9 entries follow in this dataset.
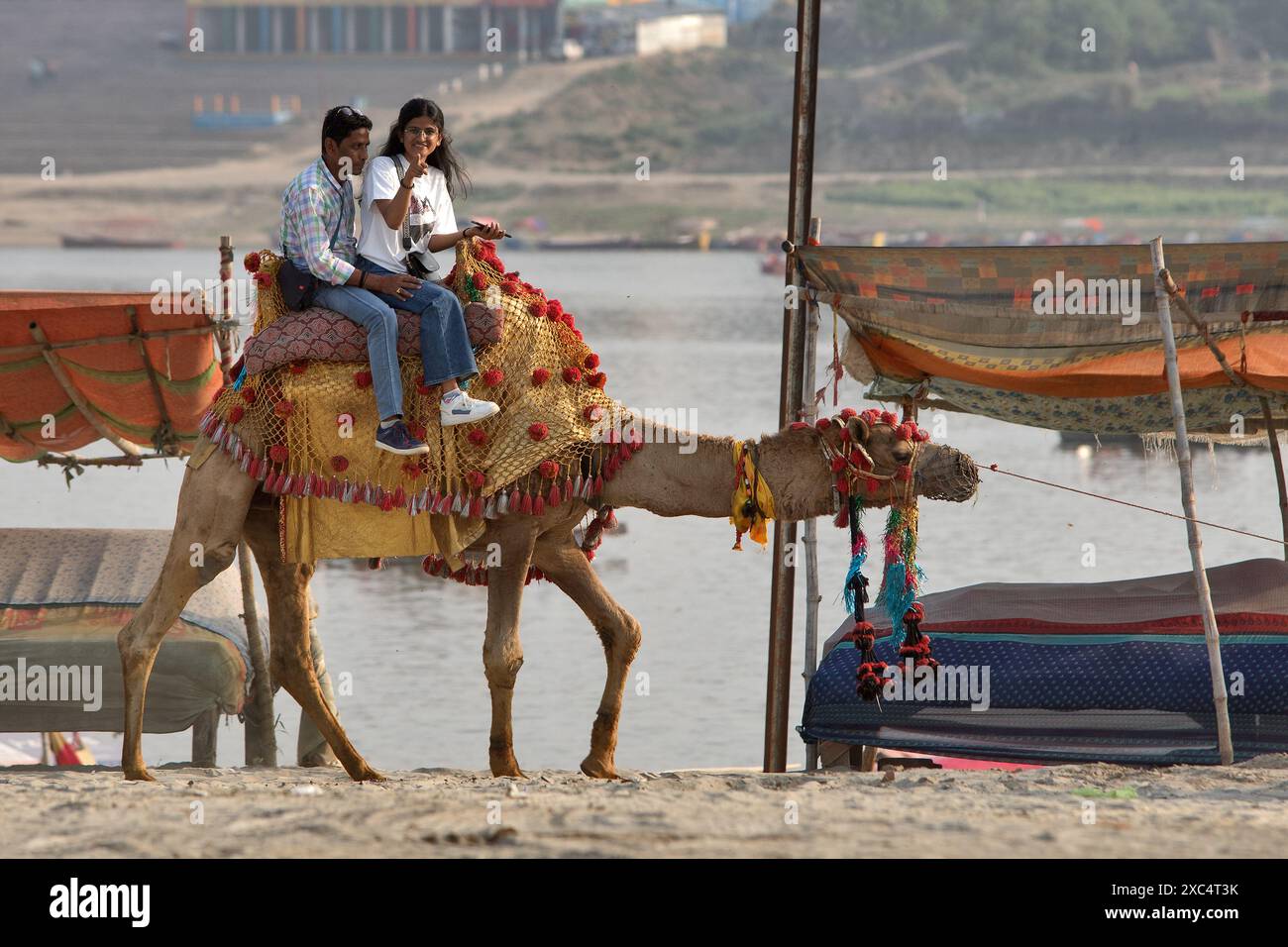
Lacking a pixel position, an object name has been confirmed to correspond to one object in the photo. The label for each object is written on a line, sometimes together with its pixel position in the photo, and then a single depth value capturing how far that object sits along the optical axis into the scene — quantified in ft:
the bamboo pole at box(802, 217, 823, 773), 59.42
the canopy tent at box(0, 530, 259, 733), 64.80
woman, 48.73
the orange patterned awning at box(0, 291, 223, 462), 63.72
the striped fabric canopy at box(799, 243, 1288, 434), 53.72
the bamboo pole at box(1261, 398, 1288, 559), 63.98
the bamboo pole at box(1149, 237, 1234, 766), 52.44
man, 48.78
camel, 48.83
